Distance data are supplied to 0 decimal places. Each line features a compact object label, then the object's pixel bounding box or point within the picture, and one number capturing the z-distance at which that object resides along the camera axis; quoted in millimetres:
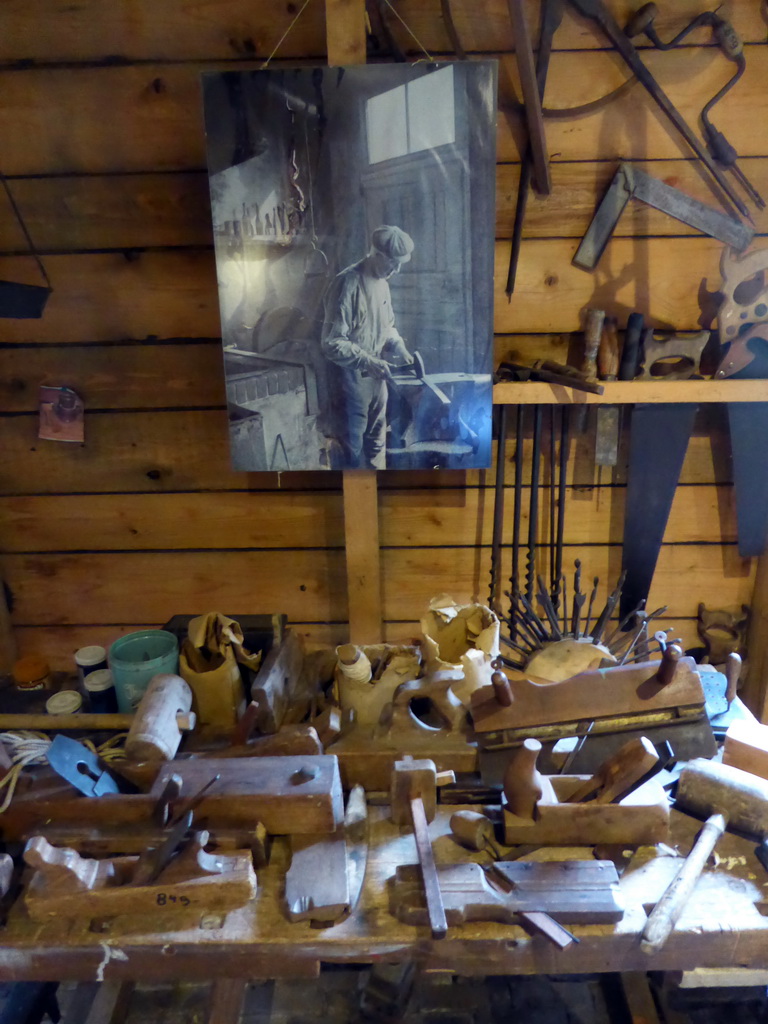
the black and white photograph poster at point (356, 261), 1299
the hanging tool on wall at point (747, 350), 1438
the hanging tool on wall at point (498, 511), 1580
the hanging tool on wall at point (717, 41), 1318
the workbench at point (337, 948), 886
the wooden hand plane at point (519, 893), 887
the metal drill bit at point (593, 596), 1653
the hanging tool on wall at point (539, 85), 1315
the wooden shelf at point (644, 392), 1465
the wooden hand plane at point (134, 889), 906
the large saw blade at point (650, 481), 1541
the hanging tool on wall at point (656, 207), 1424
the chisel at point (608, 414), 1472
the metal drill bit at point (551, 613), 1587
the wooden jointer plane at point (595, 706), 1115
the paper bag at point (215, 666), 1282
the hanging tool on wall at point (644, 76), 1321
